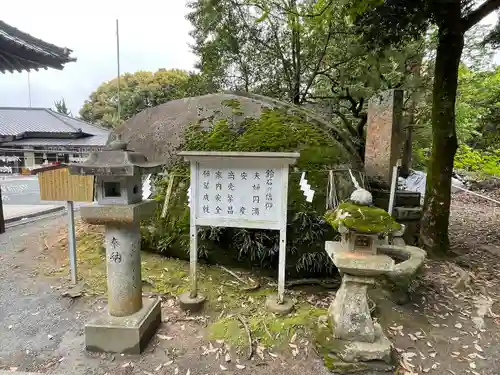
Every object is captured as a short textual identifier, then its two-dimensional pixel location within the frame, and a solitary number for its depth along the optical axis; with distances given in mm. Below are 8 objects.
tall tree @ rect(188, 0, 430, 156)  9172
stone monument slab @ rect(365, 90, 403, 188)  6016
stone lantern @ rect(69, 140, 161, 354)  3068
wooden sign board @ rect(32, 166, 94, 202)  4484
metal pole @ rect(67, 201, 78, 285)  4547
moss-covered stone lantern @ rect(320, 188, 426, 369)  2902
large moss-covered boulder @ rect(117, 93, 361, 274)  4730
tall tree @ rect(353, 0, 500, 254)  4992
